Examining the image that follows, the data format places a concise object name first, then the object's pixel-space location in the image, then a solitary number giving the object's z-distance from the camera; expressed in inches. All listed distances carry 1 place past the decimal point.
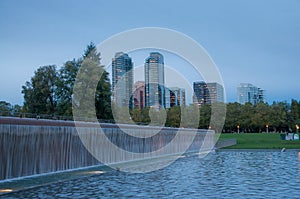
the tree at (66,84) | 1761.4
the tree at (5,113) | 678.8
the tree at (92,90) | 1675.7
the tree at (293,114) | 4297.5
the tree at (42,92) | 1914.4
